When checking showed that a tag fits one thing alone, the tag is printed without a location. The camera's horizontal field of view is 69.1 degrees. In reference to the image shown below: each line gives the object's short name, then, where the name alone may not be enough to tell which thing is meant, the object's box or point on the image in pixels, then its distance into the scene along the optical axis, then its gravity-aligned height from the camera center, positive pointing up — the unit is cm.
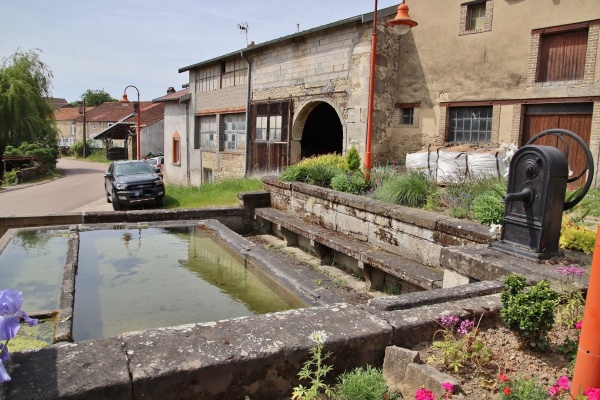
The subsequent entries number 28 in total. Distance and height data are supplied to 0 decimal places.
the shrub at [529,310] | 254 -92
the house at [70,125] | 6028 +224
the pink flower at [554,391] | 208 -112
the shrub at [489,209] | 523 -68
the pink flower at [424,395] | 196 -110
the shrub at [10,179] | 2430 -219
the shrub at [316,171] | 952 -51
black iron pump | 390 -38
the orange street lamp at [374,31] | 829 +232
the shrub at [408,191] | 697 -64
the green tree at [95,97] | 7725 +796
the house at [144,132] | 3622 +96
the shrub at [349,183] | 847 -66
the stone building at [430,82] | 996 +190
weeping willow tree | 2831 +252
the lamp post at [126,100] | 2187 +214
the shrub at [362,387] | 221 -122
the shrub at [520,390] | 203 -112
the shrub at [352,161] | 959 -25
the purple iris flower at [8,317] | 164 -68
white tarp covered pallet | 1041 -24
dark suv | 1257 -132
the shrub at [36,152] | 2819 -76
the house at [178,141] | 2211 +17
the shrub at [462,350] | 247 -113
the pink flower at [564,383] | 209 -109
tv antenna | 2384 +647
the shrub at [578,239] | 430 -82
